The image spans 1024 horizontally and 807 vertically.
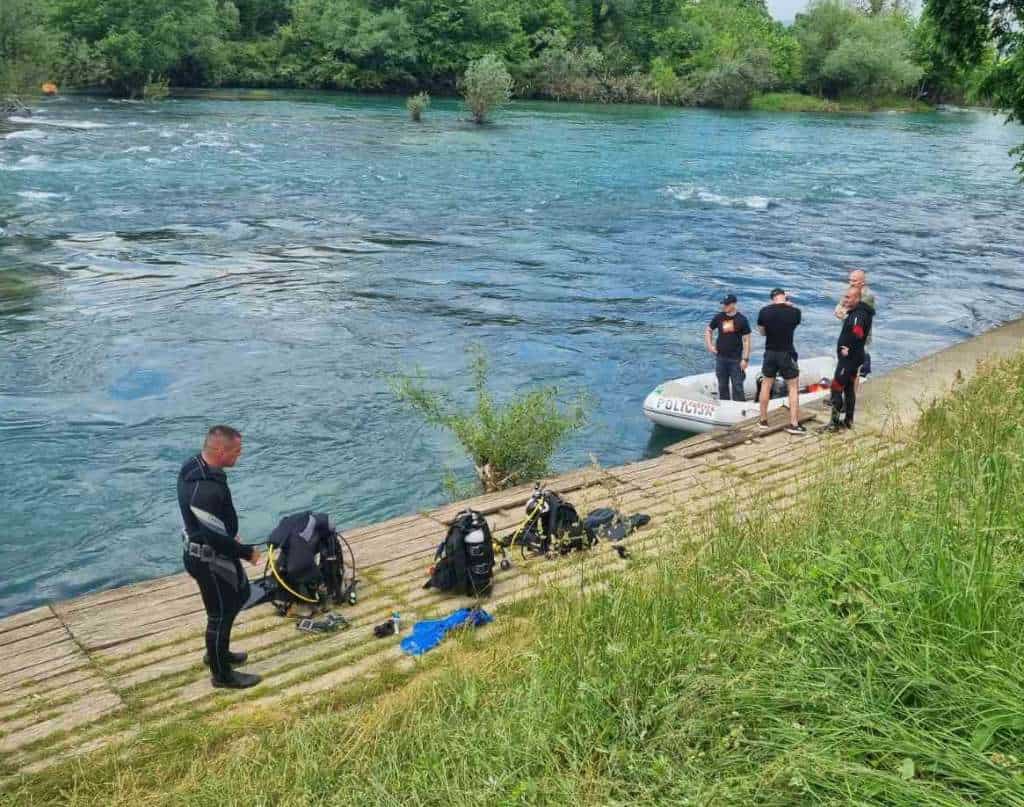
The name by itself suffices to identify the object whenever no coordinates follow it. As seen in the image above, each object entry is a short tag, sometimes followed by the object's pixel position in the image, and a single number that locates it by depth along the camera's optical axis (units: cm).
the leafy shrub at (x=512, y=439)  1036
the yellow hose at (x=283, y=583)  685
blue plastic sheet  626
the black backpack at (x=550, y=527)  775
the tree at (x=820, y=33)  7500
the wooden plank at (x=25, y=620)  692
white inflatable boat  1276
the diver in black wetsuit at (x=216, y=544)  580
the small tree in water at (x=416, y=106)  4869
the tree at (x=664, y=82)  6894
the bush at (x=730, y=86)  6744
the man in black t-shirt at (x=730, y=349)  1264
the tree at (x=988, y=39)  1692
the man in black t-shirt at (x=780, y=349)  1134
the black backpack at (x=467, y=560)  704
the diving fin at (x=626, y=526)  791
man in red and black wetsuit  1077
